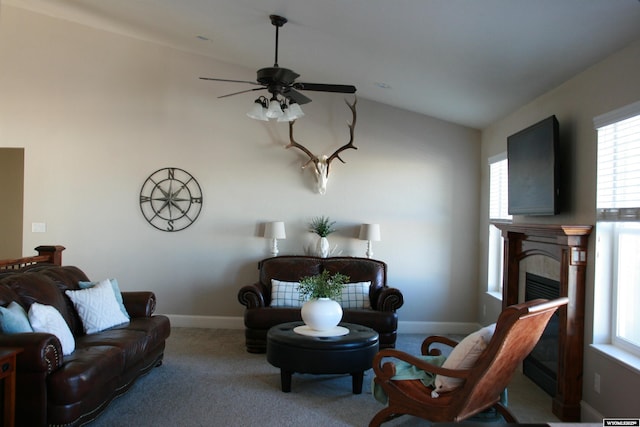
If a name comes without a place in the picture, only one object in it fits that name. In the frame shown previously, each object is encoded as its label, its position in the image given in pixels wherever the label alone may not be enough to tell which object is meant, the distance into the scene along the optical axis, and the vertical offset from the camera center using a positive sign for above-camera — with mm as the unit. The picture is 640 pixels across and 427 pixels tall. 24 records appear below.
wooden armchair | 2584 -906
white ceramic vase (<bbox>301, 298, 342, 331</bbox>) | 3814 -771
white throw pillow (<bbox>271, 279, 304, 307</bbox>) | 5156 -850
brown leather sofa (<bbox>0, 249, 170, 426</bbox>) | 2676 -939
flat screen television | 3518 +441
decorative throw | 2949 -967
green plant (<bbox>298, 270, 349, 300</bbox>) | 3881 -566
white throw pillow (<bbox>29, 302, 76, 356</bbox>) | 3049 -738
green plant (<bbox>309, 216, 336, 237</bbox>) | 5797 -74
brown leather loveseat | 4801 -882
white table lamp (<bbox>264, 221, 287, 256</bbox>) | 5648 -169
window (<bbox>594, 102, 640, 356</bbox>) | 2896 +22
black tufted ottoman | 3598 -1046
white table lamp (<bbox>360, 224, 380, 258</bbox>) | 5621 -161
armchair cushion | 2738 -775
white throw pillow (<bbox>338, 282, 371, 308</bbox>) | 5152 -841
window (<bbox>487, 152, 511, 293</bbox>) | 5188 +107
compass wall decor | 5977 +184
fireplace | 3259 -654
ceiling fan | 3561 +1028
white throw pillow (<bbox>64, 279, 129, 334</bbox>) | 3756 -776
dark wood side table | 2541 -959
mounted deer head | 5758 +701
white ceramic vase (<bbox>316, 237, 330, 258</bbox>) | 5660 -357
